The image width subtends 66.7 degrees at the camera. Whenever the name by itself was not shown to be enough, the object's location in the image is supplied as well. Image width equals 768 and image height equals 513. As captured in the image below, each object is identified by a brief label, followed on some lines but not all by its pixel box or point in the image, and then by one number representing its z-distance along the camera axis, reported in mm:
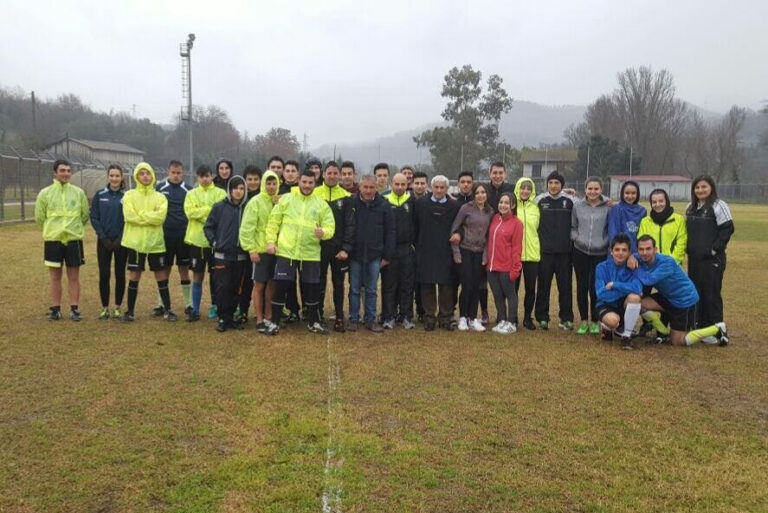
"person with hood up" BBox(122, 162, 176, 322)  6984
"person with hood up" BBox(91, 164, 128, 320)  7062
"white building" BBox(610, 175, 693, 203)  61259
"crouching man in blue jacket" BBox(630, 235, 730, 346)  6566
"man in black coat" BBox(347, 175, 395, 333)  6875
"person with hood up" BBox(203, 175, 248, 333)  6781
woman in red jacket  6996
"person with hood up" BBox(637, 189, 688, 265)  6809
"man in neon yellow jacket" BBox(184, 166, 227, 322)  7176
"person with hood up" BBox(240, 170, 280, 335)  6645
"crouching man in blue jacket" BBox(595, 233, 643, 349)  6516
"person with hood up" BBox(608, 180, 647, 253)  6984
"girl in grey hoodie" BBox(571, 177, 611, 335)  7062
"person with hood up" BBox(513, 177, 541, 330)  7195
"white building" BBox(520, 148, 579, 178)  67438
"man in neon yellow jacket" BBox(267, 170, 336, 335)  6594
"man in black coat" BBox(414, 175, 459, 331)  7078
